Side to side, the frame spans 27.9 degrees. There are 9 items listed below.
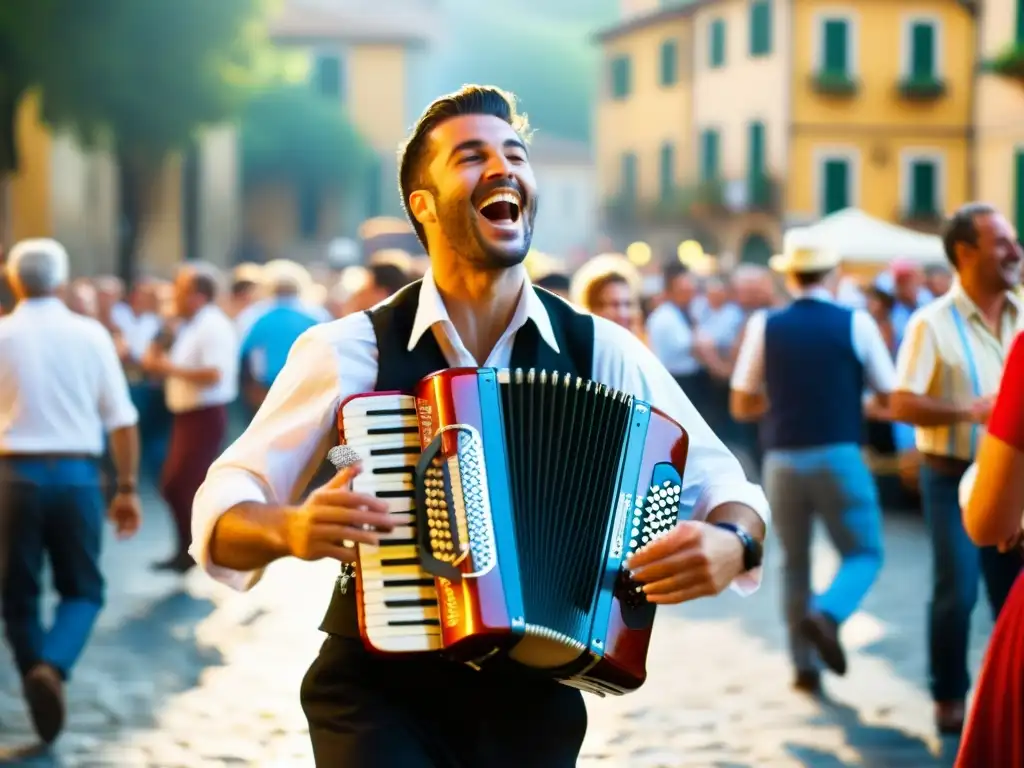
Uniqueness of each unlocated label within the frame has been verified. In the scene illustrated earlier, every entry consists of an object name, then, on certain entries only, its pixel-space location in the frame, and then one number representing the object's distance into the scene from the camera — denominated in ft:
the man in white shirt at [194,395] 39.34
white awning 88.99
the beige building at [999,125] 119.85
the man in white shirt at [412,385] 12.66
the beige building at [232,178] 107.96
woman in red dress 13.12
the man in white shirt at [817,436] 28.35
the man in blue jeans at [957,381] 24.23
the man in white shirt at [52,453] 26.11
